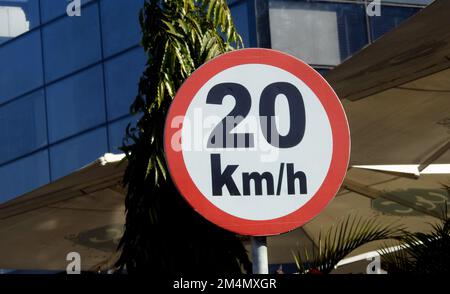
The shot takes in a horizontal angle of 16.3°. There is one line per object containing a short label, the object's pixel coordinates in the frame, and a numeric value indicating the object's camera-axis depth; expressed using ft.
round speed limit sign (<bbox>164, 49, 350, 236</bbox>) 17.81
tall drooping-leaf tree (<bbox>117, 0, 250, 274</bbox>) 29.78
